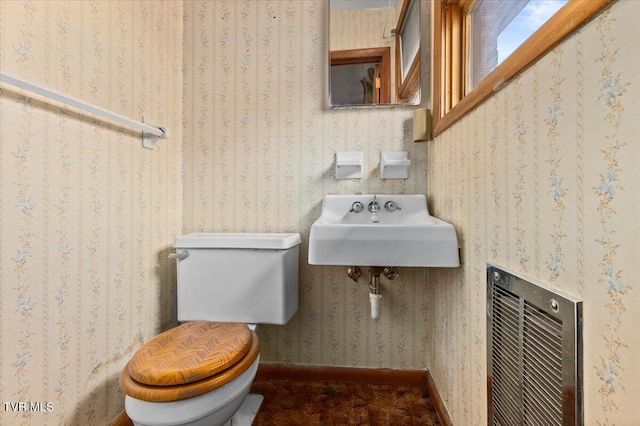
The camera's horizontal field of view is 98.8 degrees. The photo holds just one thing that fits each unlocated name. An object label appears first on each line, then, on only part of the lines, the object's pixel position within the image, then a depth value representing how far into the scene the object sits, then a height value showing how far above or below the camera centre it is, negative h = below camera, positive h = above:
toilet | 0.68 -0.39
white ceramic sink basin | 0.84 -0.10
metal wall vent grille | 0.43 -0.27
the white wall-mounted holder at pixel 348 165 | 1.23 +0.22
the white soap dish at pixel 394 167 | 1.23 +0.21
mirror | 1.26 +0.74
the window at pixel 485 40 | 0.46 +0.48
